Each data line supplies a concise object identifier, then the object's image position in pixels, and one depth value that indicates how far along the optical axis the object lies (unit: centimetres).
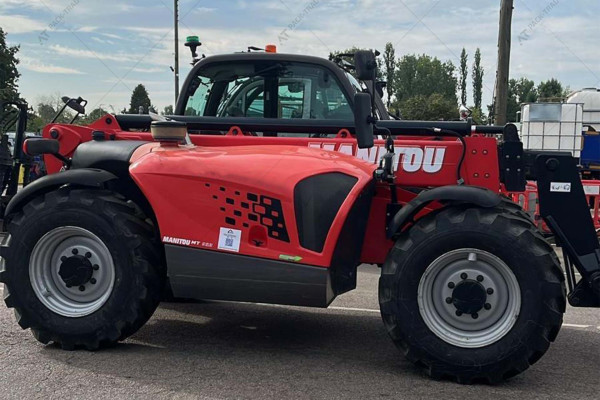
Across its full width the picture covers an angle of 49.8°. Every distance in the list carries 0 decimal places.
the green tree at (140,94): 3463
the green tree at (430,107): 4494
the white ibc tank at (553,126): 2067
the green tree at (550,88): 8099
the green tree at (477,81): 7775
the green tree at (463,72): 8139
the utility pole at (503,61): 1260
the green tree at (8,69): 4325
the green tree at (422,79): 8206
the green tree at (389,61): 6939
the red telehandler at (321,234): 423
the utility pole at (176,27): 2507
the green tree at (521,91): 7918
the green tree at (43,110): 3672
